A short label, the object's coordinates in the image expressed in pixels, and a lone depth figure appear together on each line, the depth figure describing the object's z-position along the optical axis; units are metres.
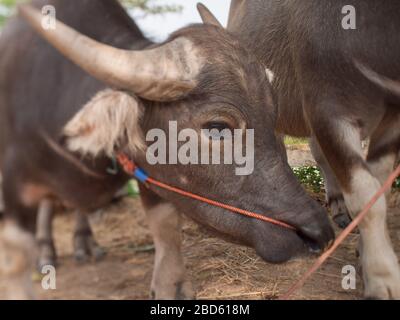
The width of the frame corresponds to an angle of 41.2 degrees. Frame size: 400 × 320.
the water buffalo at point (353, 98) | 2.16
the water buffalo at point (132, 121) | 1.73
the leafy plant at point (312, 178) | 2.21
